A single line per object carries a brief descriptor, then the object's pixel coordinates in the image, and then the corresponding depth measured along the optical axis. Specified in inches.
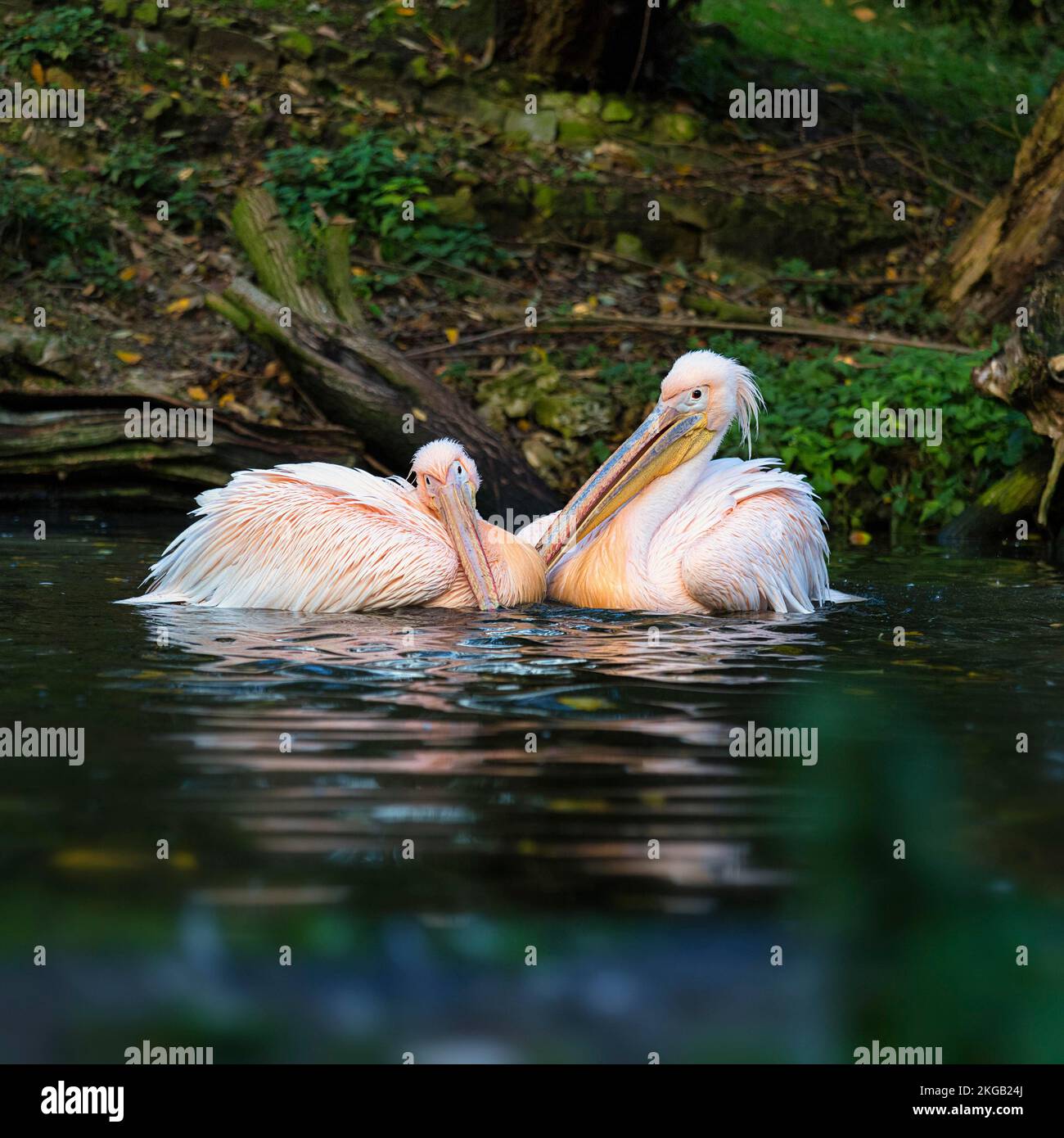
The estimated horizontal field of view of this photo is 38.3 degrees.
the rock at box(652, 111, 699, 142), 577.6
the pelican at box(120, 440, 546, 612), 254.5
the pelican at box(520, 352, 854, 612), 256.4
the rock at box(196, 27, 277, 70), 570.9
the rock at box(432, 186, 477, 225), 521.0
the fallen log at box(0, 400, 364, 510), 382.3
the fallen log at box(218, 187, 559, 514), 382.3
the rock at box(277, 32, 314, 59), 578.6
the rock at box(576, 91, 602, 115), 576.7
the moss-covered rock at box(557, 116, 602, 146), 565.3
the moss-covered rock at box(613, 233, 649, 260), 528.7
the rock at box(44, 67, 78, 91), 549.6
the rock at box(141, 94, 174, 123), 541.0
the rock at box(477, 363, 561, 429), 438.0
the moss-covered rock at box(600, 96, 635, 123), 574.9
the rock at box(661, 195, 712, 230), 529.3
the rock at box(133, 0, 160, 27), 571.2
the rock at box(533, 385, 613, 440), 432.5
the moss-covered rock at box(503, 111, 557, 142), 565.0
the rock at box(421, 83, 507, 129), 572.1
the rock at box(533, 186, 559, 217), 529.7
